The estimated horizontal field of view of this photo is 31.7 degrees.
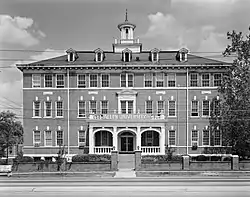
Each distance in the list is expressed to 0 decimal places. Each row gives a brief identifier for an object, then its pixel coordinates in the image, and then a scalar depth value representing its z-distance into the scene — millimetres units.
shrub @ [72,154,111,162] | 40000
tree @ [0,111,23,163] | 64375
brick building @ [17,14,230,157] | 45281
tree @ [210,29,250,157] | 38969
